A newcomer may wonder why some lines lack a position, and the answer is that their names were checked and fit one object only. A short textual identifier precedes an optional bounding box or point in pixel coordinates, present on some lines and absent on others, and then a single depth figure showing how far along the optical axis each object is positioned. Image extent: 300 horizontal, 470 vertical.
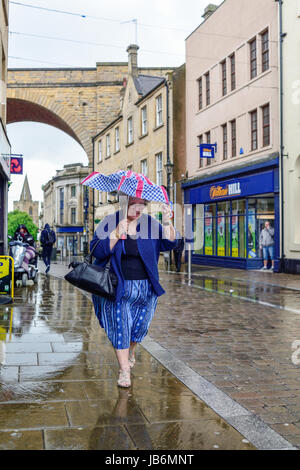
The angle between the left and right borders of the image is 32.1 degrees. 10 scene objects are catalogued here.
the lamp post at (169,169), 26.33
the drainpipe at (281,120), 18.66
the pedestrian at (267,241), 19.52
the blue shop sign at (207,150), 23.56
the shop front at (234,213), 19.92
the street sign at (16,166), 22.00
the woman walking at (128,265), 4.46
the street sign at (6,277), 10.07
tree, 120.50
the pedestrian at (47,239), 18.44
